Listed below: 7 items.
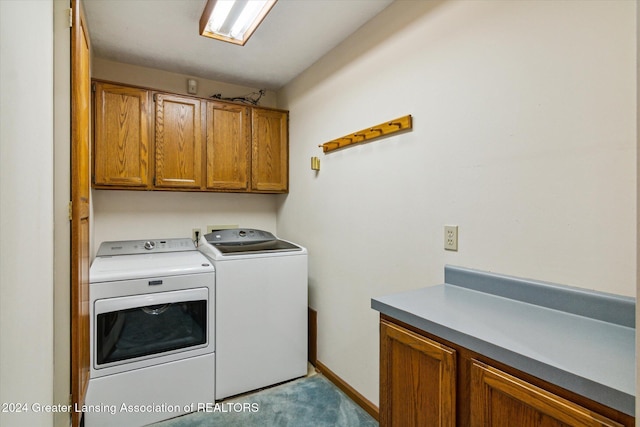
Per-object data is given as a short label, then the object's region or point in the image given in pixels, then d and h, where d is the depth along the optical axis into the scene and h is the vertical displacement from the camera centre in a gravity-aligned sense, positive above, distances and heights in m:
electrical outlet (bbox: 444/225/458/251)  1.48 -0.13
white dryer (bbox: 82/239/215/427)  1.79 -0.80
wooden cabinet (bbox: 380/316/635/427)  0.71 -0.50
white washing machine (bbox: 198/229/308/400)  2.14 -0.75
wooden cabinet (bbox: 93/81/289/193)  2.29 +0.53
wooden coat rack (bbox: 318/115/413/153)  1.72 +0.47
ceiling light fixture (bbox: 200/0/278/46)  1.69 +1.10
